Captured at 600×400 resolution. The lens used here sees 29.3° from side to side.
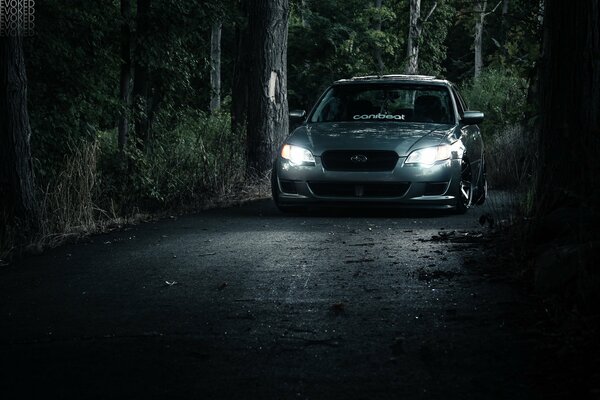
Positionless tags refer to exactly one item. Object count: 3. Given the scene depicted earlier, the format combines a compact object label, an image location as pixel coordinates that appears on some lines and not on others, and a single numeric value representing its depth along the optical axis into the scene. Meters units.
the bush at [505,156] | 19.52
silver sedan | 13.94
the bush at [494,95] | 30.02
